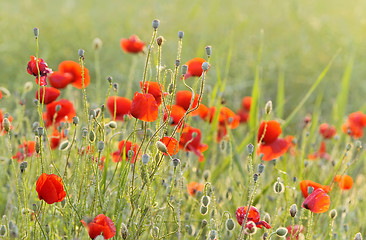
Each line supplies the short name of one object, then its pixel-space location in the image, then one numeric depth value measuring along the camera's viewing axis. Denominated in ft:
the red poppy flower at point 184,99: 14.95
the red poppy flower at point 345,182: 15.48
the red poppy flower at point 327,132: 16.98
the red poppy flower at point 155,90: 14.42
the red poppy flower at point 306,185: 14.78
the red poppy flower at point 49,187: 14.07
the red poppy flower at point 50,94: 15.00
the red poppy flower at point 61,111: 15.52
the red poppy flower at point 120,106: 15.50
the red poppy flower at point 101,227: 13.81
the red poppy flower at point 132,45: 16.80
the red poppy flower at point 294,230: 14.72
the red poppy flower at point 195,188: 15.32
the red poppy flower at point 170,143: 14.33
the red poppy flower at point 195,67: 14.73
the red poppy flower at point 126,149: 14.77
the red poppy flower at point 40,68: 14.48
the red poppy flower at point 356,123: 16.88
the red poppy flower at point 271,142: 15.33
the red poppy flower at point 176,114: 14.80
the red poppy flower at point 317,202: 14.20
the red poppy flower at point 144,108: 14.08
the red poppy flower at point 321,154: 16.49
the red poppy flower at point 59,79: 15.39
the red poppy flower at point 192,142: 15.37
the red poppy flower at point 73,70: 15.58
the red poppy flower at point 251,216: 14.21
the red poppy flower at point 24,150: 15.27
